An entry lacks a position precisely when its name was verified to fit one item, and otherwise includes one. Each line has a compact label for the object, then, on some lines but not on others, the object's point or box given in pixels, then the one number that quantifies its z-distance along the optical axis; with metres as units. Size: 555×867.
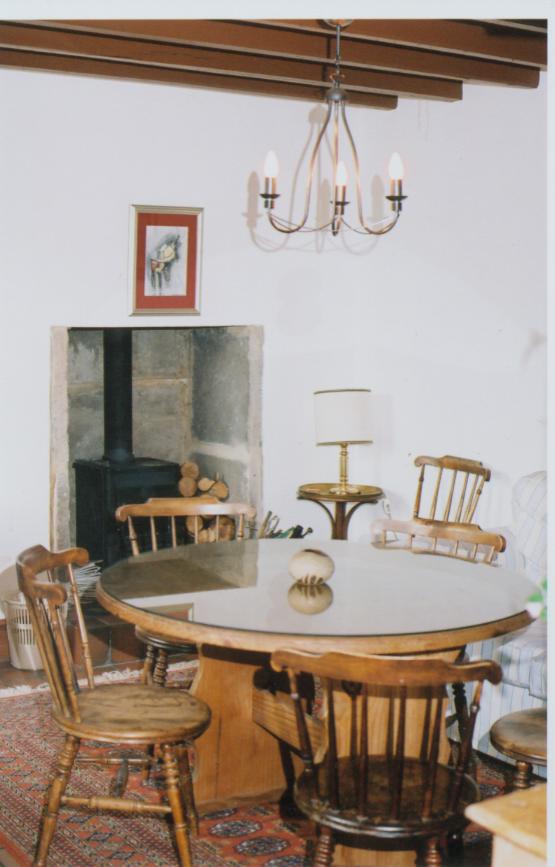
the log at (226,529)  6.43
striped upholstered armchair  4.05
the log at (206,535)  6.12
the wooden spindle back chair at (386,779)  2.56
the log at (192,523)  6.37
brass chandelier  3.84
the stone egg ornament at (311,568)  3.46
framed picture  5.78
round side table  5.99
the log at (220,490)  6.50
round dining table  3.01
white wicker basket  5.30
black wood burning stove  6.16
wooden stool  3.09
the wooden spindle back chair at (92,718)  3.11
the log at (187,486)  6.56
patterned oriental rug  3.46
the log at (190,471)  6.64
